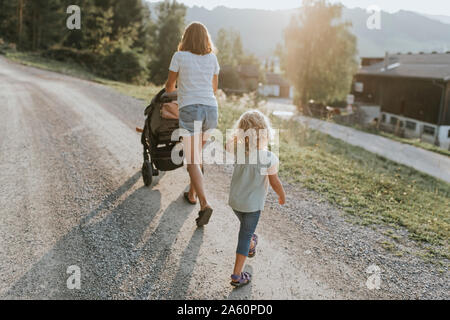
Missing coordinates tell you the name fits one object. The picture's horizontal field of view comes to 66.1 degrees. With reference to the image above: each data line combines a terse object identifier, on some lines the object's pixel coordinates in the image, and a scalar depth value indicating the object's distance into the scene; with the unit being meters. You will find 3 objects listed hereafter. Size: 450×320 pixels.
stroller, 5.14
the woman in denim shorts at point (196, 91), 4.14
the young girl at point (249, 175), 3.38
